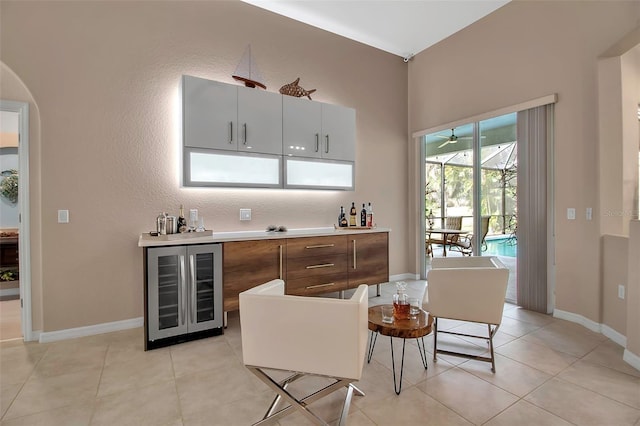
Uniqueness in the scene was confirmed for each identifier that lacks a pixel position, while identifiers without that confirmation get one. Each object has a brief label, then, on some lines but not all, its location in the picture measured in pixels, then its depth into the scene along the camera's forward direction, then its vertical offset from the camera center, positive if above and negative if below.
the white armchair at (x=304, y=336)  1.49 -0.61
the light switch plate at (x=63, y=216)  2.87 -0.03
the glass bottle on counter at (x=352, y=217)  4.26 -0.09
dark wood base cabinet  3.04 -0.57
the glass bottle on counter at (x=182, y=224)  3.05 -0.12
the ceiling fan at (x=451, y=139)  4.68 +1.07
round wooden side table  1.95 -0.75
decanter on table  2.16 -0.66
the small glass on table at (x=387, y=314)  2.10 -0.73
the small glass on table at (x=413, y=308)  2.22 -0.73
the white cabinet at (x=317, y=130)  3.66 +1.01
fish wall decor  3.76 +1.46
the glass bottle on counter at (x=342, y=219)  4.23 -0.12
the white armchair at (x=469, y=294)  2.22 -0.62
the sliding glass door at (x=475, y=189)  4.00 +0.30
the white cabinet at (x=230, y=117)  3.11 +0.99
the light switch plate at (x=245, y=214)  3.69 -0.03
